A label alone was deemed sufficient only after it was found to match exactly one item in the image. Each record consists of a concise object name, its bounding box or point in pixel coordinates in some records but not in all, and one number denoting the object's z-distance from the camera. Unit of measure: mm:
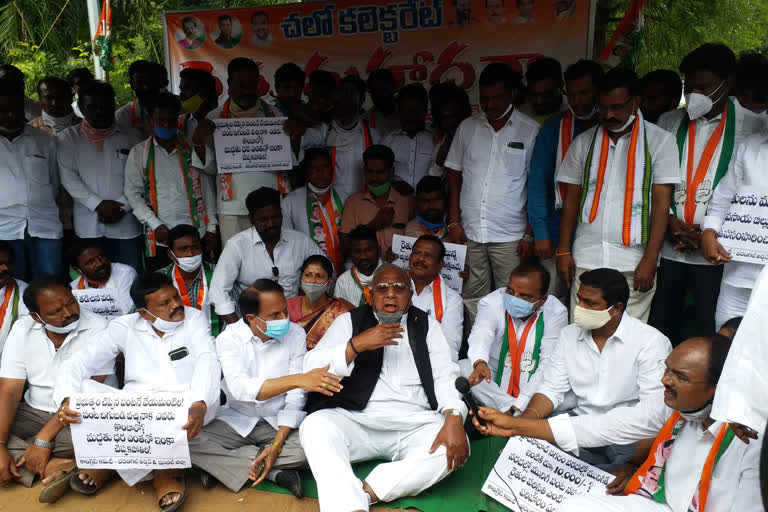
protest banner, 6816
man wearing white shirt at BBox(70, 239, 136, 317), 5234
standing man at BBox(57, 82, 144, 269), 5742
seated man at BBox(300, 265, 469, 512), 3924
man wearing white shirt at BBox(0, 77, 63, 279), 5473
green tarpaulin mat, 3932
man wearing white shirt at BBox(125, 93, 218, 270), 5672
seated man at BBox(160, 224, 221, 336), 5219
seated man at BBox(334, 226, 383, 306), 5449
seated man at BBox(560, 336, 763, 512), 2969
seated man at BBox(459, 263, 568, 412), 4715
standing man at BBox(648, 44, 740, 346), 4430
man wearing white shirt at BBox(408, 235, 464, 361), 5164
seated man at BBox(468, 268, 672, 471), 3721
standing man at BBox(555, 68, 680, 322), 4391
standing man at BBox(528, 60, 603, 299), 4734
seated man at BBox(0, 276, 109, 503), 4266
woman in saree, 5176
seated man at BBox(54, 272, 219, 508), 4324
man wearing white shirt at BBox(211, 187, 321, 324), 5405
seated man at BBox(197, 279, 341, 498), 4168
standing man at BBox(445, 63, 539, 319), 5062
